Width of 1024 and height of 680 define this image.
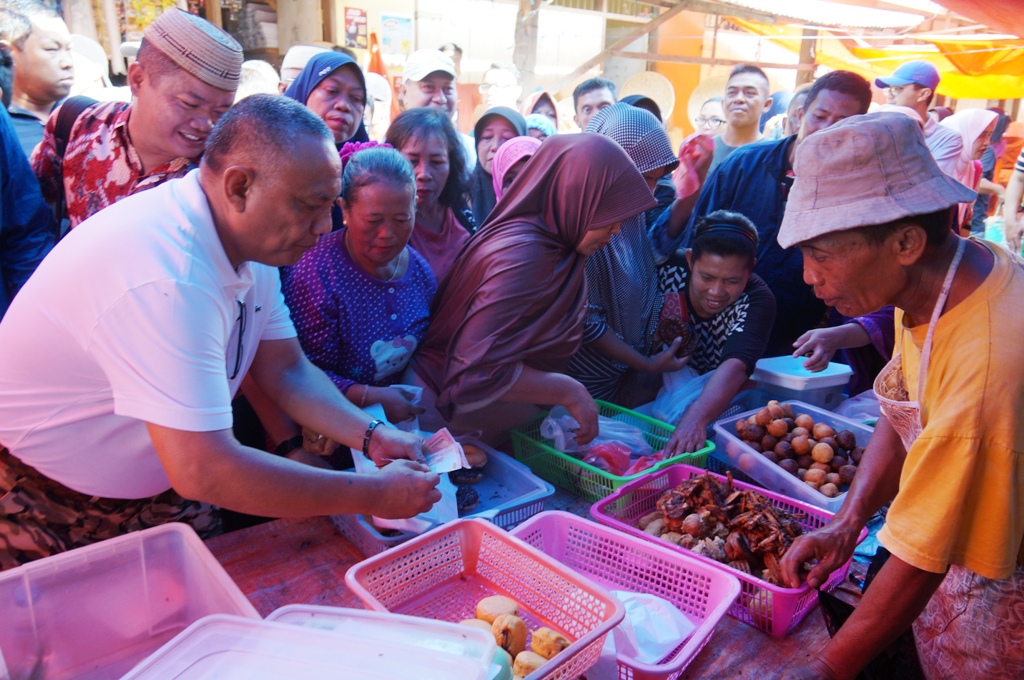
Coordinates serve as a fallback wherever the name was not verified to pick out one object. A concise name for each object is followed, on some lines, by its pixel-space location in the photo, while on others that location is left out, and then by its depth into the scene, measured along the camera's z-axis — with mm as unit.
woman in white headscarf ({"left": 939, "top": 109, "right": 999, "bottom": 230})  5949
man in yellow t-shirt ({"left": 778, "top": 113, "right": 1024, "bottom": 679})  1154
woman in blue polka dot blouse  2150
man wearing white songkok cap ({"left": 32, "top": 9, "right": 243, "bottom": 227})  2016
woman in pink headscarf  2984
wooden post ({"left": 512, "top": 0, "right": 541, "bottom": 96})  7285
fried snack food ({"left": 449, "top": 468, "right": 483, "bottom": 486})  2222
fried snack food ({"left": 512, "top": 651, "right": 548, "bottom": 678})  1249
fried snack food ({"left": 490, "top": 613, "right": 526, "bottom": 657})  1349
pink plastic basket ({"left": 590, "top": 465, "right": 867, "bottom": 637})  1558
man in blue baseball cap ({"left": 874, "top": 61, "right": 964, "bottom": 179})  4734
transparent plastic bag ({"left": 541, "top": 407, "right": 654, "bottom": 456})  2412
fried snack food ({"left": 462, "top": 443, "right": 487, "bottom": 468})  2250
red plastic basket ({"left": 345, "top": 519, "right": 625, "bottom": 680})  1399
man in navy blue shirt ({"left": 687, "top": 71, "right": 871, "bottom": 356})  3238
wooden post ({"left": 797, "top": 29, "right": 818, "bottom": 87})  10617
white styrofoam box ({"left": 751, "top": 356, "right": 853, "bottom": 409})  2764
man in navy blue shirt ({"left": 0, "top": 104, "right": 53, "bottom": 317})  2133
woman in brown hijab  2332
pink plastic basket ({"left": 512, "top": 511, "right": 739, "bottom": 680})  1550
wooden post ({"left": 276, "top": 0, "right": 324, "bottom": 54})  7371
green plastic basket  2188
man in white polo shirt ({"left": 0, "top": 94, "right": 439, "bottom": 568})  1167
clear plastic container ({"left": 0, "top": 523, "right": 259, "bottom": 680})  1291
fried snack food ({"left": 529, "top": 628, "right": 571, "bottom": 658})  1312
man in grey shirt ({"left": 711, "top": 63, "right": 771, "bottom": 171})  4613
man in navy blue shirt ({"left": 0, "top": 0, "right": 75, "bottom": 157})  2904
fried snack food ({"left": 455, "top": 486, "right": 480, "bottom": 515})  2080
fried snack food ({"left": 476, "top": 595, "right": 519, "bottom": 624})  1440
